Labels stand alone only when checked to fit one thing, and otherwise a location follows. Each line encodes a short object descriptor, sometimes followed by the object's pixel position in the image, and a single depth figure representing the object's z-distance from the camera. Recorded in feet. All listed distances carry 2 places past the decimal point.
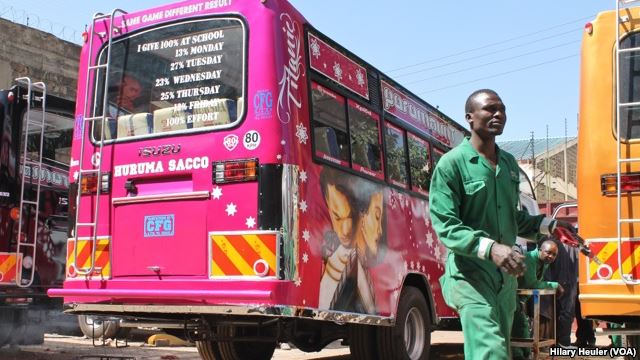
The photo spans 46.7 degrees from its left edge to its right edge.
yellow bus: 18.31
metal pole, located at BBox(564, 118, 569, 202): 121.39
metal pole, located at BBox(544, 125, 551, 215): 113.70
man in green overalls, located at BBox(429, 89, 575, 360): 11.78
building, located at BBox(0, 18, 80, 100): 71.56
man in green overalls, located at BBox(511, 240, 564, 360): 21.42
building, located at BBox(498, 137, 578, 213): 117.08
